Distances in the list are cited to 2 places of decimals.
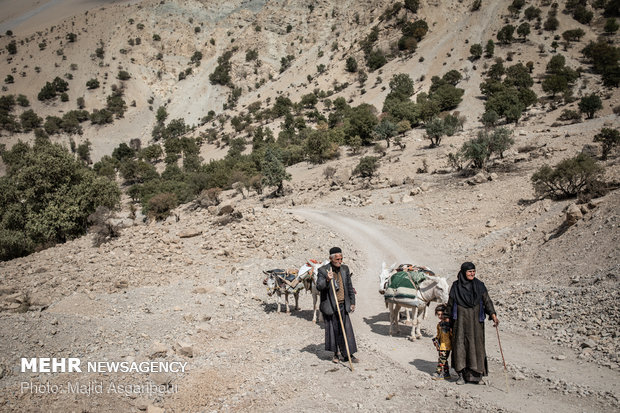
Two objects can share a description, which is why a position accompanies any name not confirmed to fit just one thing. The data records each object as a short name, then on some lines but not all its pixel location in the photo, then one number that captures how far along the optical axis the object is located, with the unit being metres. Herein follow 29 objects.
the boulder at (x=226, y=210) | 23.03
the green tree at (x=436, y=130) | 37.66
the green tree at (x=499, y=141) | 27.61
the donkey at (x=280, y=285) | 10.00
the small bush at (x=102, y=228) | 20.38
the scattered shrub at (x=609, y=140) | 23.33
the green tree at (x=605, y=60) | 46.91
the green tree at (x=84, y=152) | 79.12
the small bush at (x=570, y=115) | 37.50
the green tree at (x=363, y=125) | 47.03
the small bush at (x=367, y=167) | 33.03
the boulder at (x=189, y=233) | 19.16
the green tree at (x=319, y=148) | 44.59
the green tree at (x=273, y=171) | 34.25
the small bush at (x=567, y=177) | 17.23
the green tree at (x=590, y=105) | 37.00
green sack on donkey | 7.65
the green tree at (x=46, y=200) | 23.83
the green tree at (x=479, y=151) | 27.14
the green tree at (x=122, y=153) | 76.62
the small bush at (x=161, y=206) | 33.72
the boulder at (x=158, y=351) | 7.17
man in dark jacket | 6.72
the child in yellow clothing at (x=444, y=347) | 6.10
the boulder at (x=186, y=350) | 7.28
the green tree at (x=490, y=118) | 42.06
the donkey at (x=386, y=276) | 8.23
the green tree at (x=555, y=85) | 49.62
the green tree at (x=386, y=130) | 42.59
